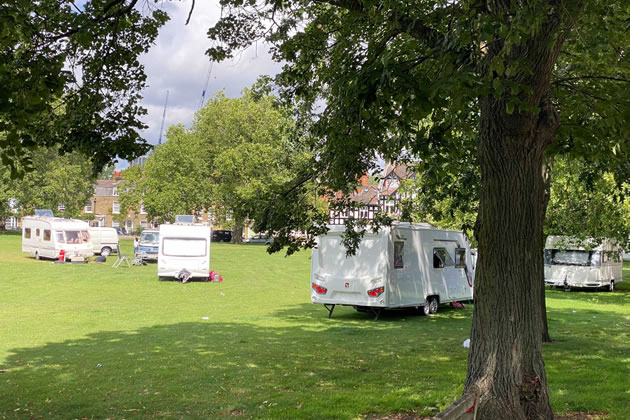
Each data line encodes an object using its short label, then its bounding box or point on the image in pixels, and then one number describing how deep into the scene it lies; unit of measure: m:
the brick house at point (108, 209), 112.68
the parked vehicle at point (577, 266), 34.09
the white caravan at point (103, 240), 47.53
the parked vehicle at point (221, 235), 83.94
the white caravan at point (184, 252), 31.52
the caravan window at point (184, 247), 31.96
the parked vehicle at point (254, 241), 83.41
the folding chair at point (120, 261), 38.60
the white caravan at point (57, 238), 41.84
